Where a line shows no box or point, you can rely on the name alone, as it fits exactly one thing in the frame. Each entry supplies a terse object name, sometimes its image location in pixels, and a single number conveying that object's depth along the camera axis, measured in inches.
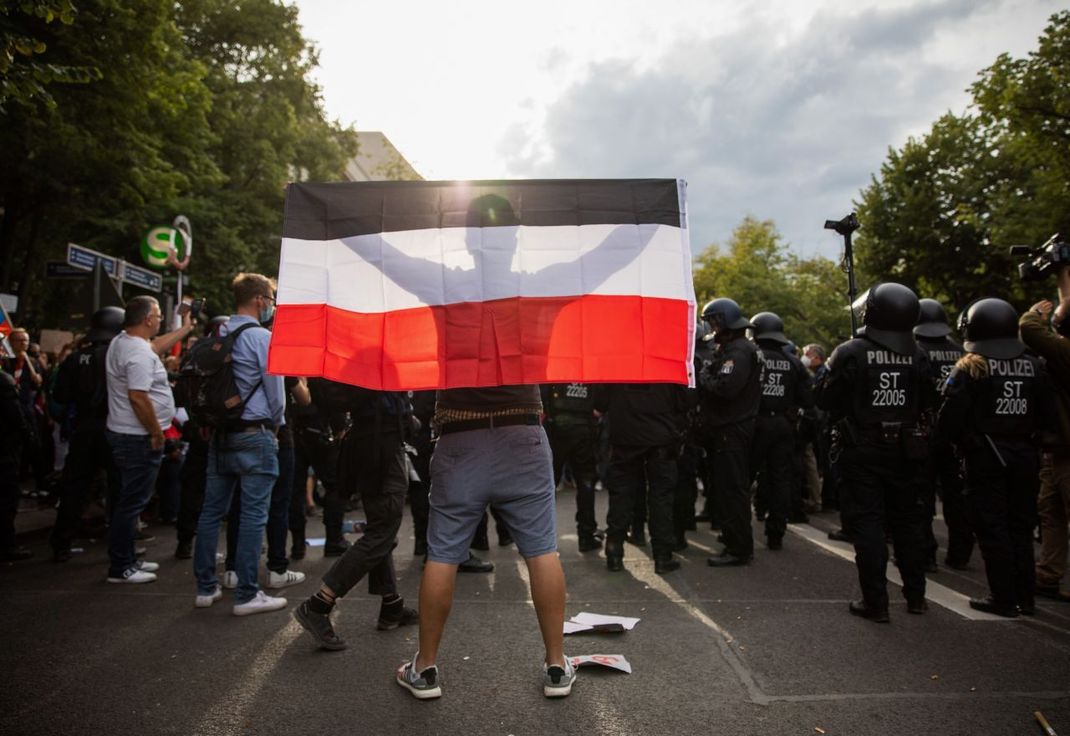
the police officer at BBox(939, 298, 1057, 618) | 189.2
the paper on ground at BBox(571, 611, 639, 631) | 176.2
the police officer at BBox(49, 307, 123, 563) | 243.4
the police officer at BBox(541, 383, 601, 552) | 277.4
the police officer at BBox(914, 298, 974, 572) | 241.3
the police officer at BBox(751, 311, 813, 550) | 270.4
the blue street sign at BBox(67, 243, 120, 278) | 358.3
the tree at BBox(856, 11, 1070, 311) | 718.5
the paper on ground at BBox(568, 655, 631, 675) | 146.9
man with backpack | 189.0
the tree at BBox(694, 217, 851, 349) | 1295.5
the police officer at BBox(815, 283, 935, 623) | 185.2
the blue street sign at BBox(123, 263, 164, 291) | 401.4
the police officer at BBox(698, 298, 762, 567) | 244.2
